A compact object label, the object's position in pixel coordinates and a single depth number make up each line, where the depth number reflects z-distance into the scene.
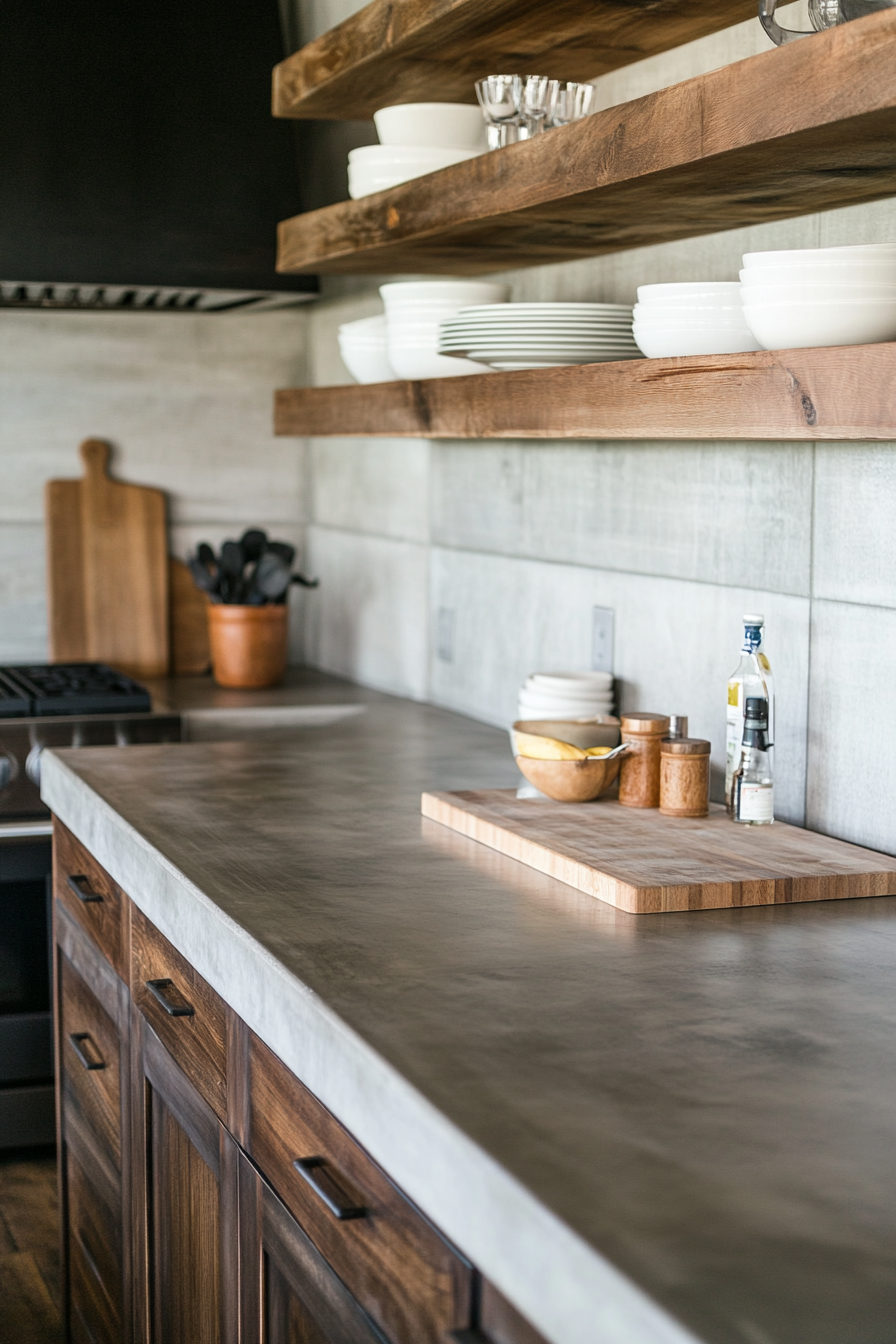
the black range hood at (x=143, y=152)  2.95
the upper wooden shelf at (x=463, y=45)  1.83
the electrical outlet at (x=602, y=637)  2.27
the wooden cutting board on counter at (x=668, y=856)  1.48
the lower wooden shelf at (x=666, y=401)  1.26
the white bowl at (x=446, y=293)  2.12
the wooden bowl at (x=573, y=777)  1.84
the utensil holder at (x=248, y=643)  3.24
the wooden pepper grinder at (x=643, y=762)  1.84
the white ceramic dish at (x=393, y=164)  2.12
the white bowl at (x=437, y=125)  2.12
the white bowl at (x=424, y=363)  2.15
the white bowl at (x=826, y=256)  1.29
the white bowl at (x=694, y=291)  1.51
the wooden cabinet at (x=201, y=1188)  1.09
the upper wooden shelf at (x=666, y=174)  1.19
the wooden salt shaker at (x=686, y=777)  1.77
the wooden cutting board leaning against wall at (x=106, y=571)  3.46
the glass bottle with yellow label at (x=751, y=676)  1.71
